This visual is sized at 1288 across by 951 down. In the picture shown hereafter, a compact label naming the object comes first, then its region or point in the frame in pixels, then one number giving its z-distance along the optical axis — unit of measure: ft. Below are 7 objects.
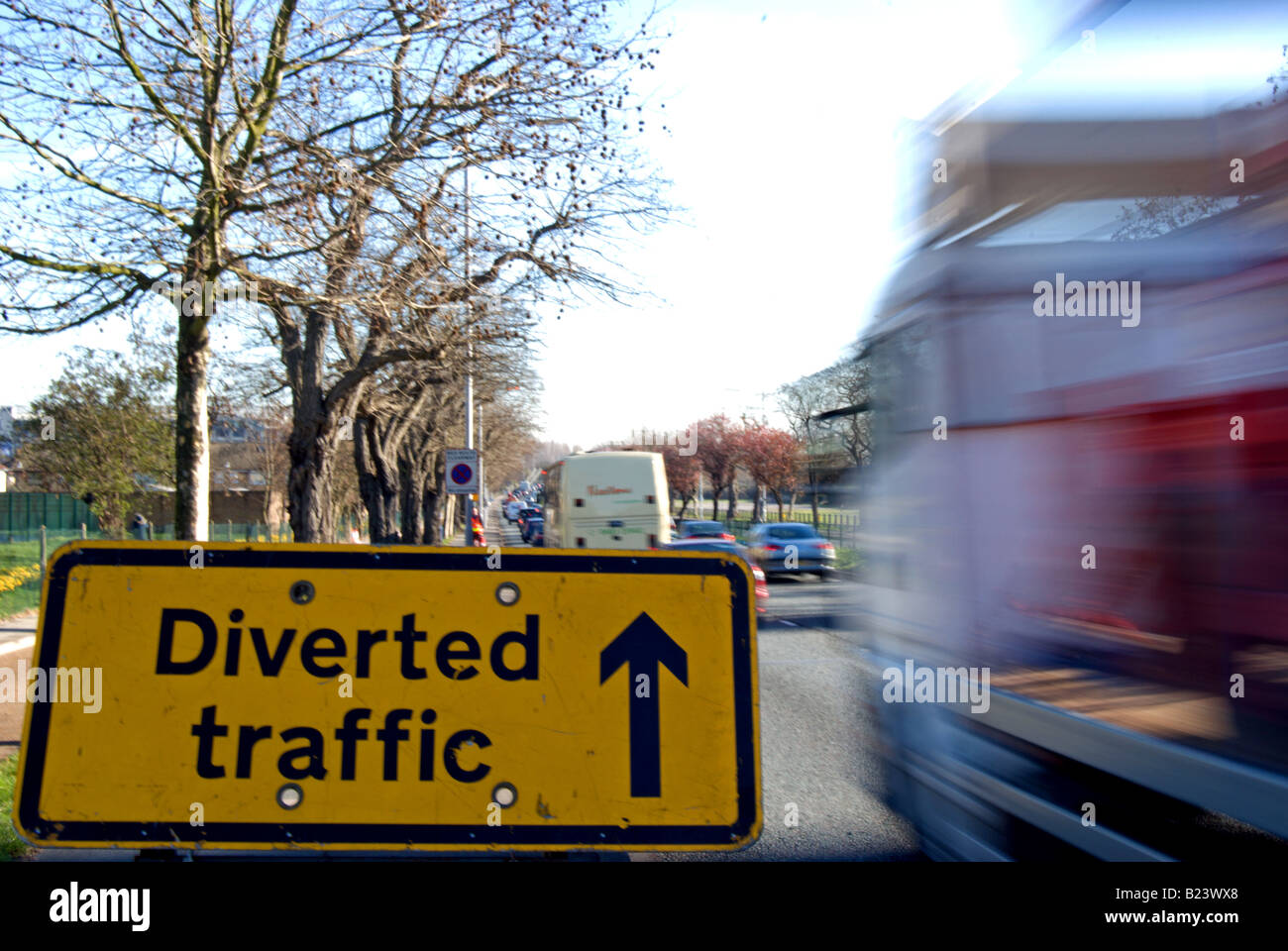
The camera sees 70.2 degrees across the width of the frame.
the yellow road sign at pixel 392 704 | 7.46
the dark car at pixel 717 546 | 53.16
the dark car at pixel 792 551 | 78.43
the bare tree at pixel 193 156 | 28.68
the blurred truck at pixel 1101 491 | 7.82
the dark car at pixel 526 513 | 176.99
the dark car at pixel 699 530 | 88.35
